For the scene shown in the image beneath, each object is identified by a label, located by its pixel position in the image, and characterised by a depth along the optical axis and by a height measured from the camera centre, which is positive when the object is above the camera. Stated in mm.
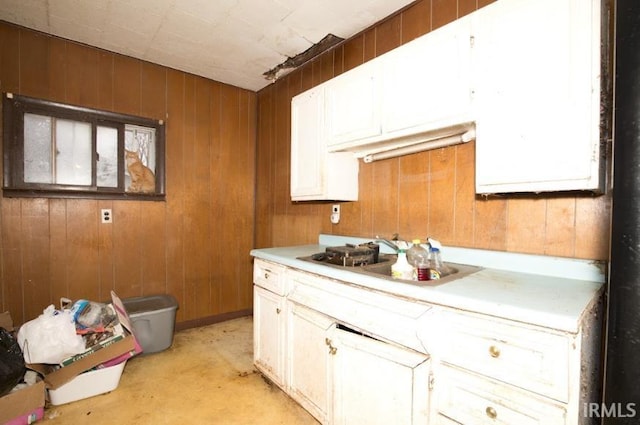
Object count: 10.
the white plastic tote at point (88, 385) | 1776 -1125
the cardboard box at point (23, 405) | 1492 -1051
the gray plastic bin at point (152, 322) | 2334 -935
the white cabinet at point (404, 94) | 1356 +621
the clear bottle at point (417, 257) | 1377 -264
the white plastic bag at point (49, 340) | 1706 -788
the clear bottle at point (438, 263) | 1518 -286
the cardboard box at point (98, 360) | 1761 -972
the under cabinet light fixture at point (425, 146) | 1505 +370
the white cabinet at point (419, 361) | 869 -576
